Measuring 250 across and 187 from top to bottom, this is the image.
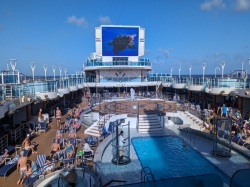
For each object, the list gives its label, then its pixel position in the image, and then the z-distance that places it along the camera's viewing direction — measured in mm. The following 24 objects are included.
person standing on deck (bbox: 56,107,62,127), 13731
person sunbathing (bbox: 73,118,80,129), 12687
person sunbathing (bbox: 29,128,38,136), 11797
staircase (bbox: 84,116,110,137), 12102
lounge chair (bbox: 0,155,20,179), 7074
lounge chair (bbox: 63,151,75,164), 7609
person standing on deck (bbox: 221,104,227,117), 15438
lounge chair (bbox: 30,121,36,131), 12536
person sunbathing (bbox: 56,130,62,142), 9927
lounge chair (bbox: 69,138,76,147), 9673
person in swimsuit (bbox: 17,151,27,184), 6766
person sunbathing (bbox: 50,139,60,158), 8864
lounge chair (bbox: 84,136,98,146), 9975
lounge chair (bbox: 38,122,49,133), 12539
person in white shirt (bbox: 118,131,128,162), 8558
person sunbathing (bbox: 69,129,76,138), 10787
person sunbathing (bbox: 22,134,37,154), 9131
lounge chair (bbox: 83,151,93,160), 8589
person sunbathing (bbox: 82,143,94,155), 8688
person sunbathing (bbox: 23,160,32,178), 6802
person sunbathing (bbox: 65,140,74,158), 8388
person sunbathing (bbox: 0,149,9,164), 7814
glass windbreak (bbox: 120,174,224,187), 3715
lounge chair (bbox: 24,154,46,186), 6319
